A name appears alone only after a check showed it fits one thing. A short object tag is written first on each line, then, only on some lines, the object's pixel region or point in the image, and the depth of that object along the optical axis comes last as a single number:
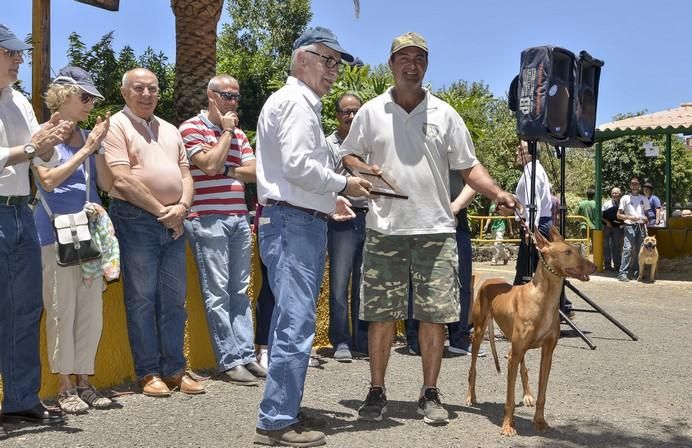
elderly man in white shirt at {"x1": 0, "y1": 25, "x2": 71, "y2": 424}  4.36
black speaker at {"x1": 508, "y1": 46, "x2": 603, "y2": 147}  7.57
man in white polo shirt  4.73
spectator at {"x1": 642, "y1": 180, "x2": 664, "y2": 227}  17.97
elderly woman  4.81
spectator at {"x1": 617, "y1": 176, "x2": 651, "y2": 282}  15.99
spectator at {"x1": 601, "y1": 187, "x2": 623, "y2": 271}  17.08
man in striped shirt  5.63
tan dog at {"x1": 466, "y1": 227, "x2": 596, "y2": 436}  4.61
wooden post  6.09
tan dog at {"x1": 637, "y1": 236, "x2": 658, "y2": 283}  15.51
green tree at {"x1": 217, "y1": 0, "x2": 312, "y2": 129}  40.56
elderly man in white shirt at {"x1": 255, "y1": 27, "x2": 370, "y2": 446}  4.06
